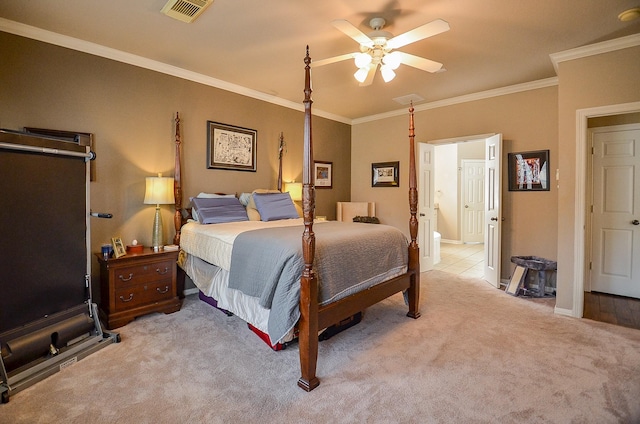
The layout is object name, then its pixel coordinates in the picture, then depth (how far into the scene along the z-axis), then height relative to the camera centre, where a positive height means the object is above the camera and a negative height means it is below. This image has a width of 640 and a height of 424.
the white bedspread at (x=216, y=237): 2.76 -0.37
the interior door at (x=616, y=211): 3.67 -0.16
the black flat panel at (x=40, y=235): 2.11 -0.26
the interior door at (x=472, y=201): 7.80 -0.05
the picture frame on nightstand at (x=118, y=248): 2.89 -0.46
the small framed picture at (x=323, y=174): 5.50 +0.47
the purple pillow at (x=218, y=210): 3.45 -0.12
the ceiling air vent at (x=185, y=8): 2.34 +1.52
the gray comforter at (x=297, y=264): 2.05 -0.50
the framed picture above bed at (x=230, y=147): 4.00 +0.73
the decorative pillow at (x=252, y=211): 3.85 -0.14
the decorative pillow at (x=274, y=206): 3.79 -0.08
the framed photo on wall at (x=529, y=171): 4.02 +0.38
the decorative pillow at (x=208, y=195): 3.74 +0.06
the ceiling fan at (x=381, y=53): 2.27 +1.21
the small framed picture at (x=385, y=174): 5.50 +0.46
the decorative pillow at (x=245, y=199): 4.09 +0.01
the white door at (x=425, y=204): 5.00 -0.08
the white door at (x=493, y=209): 4.14 -0.15
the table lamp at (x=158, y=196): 3.22 +0.04
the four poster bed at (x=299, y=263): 2.00 -0.52
